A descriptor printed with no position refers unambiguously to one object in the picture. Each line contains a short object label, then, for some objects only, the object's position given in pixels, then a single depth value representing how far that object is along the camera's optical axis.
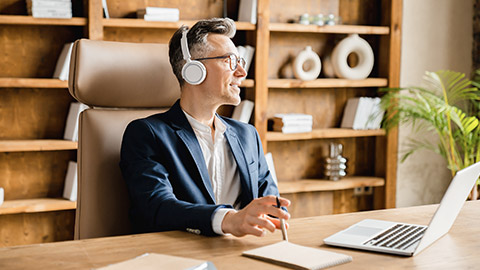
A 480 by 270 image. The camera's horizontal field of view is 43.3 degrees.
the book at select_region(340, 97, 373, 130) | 3.63
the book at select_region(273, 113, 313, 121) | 3.43
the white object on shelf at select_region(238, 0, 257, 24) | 3.28
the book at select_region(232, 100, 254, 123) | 3.33
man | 1.66
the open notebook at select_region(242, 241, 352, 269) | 1.11
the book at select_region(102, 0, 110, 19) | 3.02
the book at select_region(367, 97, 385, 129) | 3.65
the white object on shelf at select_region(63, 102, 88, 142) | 3.01
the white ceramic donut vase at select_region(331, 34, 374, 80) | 3.55
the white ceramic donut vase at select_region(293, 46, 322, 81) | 3.47
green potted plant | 3.37
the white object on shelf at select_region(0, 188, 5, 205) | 2.94
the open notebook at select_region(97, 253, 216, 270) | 1.07
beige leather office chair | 1.78
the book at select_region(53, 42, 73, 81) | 2.96
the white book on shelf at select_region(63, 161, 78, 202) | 3.04
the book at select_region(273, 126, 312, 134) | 3.44
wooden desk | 1.14
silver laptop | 1.22
